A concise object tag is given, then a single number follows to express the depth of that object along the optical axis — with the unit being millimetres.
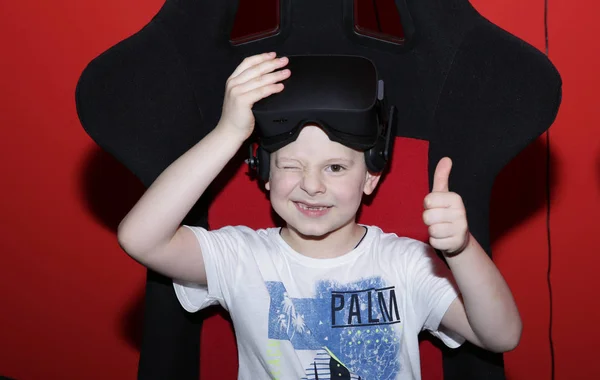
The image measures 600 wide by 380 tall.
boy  1118
